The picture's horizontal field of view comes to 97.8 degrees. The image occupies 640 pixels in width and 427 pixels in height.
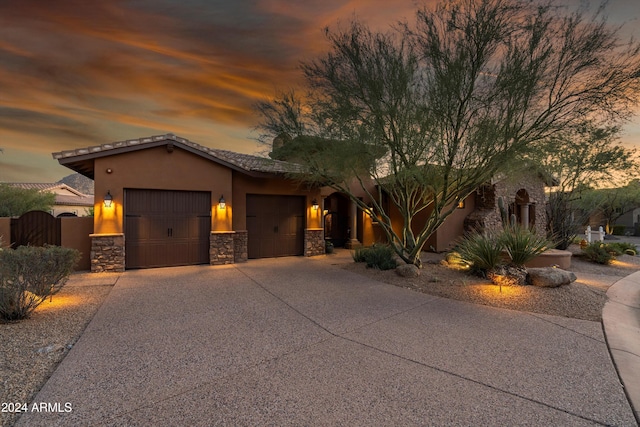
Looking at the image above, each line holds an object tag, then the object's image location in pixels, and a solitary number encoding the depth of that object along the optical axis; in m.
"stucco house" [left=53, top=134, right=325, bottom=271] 8.35
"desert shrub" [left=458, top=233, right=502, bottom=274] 7.02
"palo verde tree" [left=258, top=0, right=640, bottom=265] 5.65
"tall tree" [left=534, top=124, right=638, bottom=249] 6.23
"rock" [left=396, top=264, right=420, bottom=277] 7.53
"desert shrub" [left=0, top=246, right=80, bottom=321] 4.32
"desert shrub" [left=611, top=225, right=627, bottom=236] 27.20
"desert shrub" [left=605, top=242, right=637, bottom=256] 11.04
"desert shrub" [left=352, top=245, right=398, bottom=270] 8.42
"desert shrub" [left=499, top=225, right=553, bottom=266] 6.84
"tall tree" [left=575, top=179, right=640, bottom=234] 15.65
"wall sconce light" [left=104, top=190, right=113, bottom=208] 8.25
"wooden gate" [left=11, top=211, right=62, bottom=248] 8.66
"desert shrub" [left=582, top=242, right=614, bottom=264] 10.45
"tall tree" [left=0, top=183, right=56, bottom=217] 17.34
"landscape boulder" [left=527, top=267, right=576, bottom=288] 6.15
